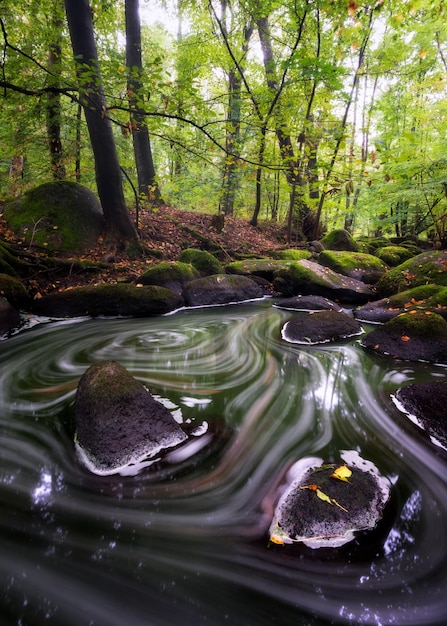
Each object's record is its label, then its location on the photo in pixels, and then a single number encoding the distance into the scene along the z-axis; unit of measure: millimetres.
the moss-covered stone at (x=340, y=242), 11578
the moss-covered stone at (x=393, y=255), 10030
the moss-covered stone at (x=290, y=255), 10328
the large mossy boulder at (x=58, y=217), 7480
